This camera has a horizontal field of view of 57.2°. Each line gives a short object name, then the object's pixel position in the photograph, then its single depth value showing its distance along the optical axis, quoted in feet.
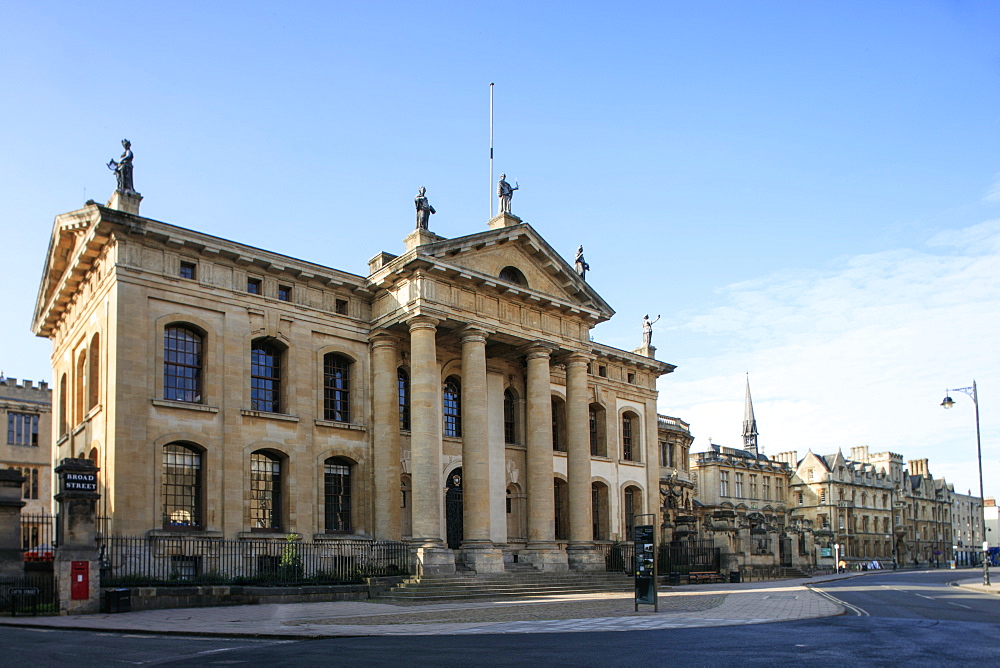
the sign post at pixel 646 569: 79.05
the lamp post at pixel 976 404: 141.59
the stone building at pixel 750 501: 157.88
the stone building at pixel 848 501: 347.56
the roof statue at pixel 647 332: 166.81
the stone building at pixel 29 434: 183.42
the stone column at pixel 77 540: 74.64
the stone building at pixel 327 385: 96.89
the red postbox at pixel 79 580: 74.84
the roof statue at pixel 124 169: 98.73
